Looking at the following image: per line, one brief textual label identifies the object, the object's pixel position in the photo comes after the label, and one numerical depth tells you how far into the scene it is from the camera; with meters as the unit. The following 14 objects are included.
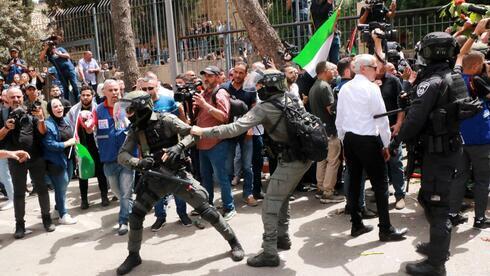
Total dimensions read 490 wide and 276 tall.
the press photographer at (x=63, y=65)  11.94
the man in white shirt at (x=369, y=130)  5.07
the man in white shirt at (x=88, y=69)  12.90
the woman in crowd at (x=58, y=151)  6.48
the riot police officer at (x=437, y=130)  4.14
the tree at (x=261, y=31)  9.73
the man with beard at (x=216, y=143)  6.16
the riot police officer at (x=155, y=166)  4.83
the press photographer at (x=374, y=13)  7.36
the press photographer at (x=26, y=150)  6.27
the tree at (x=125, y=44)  10.37
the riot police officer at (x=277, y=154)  4.62
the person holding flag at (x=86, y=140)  7.35
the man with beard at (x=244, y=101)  6.62
